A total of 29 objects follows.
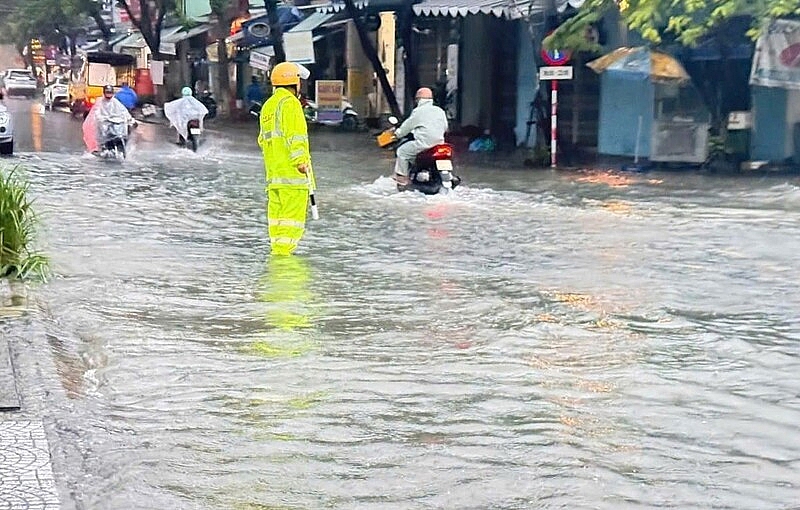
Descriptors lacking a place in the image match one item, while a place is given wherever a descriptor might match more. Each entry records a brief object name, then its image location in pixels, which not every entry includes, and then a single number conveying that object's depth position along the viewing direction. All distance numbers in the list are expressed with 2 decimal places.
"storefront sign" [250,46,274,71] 32.22
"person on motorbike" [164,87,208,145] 23.64
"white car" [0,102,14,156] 21.66
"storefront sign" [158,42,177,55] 43.53
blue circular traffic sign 19.64
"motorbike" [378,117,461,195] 15.51
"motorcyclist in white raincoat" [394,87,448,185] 15.37
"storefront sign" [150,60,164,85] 43.91
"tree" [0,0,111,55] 50.64
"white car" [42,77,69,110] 49.97
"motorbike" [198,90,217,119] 39.67
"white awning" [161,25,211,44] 44.56
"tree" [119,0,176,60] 42.22
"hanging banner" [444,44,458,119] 28.08
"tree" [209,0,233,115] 37.81
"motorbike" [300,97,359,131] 32.56
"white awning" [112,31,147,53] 54.00
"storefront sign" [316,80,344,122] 32.59
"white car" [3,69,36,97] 71.31
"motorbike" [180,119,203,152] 23.77
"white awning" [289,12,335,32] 32.84
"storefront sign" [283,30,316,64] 30.14
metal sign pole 19.77
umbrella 19.31
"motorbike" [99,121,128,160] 20.92
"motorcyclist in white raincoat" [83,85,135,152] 20.75
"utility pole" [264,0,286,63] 29.27
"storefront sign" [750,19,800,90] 18.20
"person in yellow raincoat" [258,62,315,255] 10.52
